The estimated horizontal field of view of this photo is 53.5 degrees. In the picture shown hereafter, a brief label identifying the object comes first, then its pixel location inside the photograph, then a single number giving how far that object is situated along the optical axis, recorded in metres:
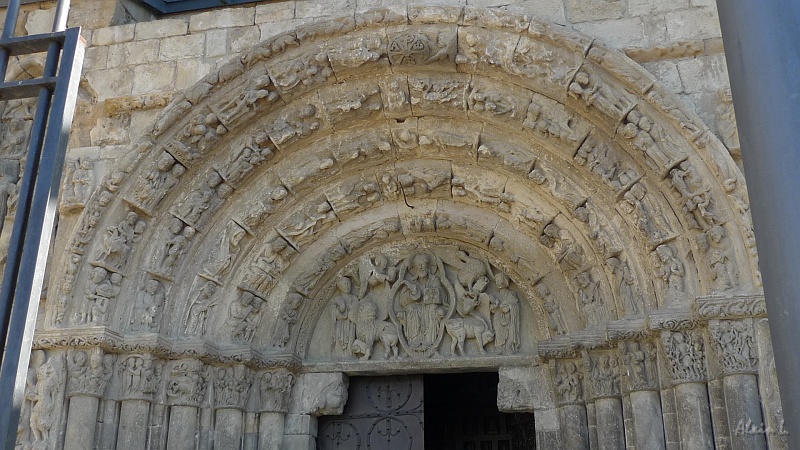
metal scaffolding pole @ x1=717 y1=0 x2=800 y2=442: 1.78
